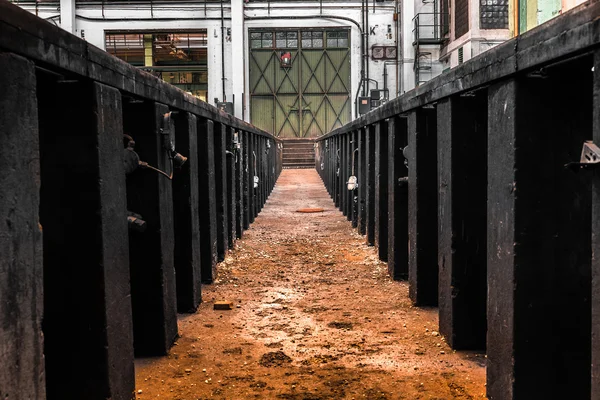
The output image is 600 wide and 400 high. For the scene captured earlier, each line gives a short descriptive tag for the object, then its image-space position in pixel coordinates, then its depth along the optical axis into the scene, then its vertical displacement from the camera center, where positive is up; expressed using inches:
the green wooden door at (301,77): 949.2 +134.3
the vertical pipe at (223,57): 925.2 +162.0
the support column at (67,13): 903.7 +226.4
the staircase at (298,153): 953.5 +15.9
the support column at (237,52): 923.4 +169.1
